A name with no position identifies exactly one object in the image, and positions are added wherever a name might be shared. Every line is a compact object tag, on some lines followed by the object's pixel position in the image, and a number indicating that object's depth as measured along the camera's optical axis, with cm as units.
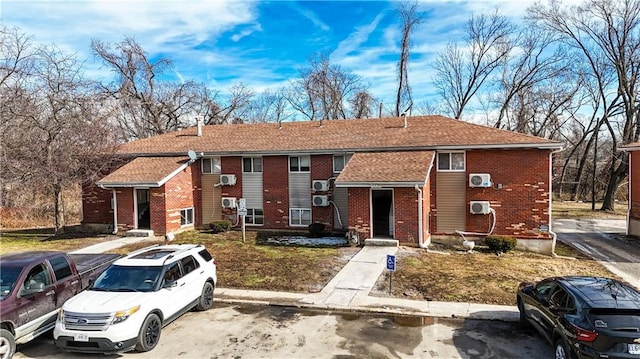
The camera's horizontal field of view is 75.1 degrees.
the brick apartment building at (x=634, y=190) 2181
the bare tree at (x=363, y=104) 4797
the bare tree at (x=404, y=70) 4100
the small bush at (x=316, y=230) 2034
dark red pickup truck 772
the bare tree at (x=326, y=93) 4828
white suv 761
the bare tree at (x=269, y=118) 5466
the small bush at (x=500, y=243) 1728
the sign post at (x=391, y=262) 1126
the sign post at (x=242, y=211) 1914
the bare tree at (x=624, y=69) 3303
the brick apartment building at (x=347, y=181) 1825
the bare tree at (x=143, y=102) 3878
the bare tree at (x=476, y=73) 4091
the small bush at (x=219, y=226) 2158
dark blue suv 632
